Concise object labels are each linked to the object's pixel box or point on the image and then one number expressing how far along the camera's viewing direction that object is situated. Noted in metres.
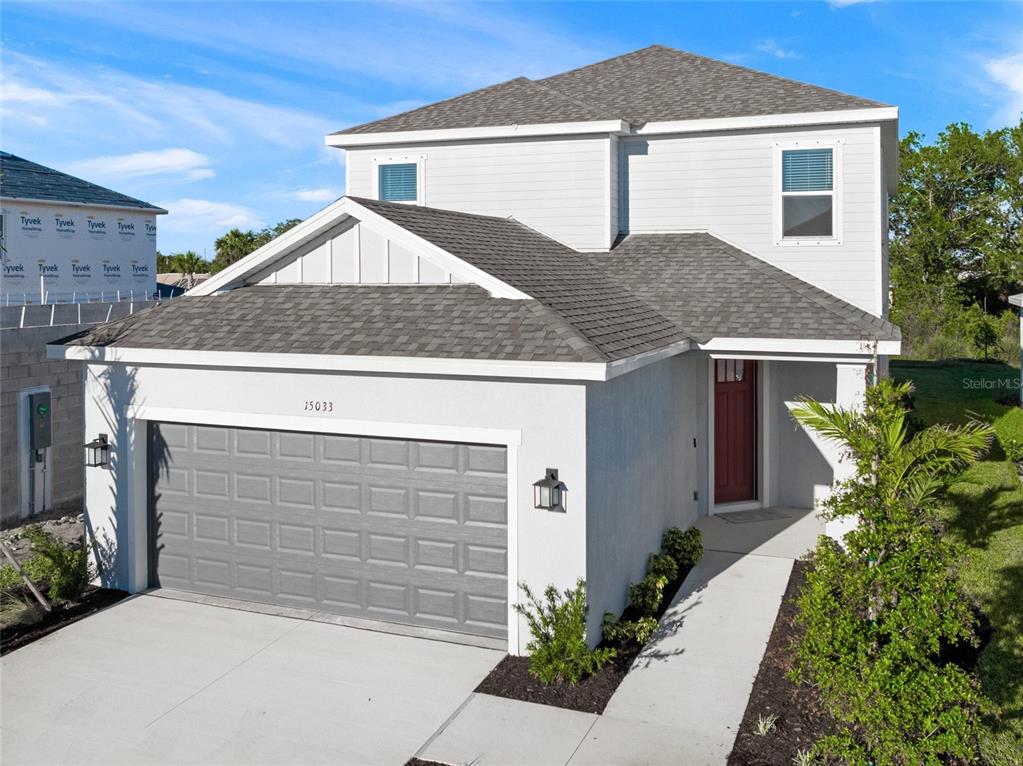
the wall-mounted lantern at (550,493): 8.20
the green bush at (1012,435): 15.76
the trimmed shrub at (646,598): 9.52
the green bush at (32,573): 9.74
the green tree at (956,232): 39.25
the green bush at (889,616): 5.96
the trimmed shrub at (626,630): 8.71
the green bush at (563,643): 7.92
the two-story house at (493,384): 8.67
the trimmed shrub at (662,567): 10.30
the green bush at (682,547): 11.02
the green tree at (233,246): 46.03
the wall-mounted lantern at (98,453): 10.37
